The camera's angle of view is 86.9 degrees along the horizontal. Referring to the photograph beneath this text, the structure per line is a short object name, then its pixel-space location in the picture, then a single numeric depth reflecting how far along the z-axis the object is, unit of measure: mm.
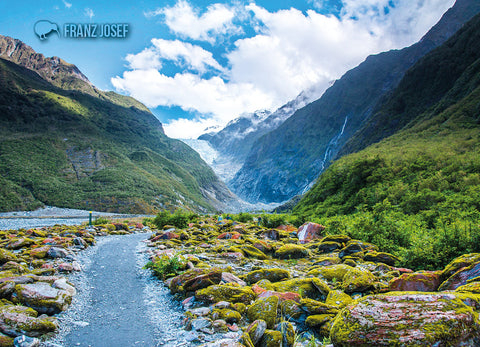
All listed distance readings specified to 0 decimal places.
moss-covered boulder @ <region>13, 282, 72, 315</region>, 7316
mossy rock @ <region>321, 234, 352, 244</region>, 16886
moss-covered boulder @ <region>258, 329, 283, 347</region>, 5359
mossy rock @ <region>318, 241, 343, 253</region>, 16234
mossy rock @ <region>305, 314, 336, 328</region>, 6207
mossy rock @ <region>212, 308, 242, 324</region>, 6906
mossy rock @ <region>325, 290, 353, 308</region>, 6720
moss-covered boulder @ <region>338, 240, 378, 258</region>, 13905
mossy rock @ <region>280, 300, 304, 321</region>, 6688
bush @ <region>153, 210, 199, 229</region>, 29783
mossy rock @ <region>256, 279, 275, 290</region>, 8719
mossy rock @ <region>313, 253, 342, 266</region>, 12663
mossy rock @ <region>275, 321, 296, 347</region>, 5499
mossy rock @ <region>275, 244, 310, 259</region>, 15328
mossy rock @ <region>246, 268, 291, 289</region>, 10141
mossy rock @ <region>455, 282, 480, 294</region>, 5773
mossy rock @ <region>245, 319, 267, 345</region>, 5461
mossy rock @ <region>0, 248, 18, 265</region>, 11170
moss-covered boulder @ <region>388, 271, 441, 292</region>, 7352
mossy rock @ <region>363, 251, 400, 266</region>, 11977
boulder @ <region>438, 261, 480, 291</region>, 6886
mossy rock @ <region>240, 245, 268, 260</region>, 15125
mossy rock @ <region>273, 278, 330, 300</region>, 8047
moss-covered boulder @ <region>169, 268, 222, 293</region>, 9086
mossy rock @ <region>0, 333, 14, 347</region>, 5453
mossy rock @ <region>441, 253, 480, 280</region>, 7555
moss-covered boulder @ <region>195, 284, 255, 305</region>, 7949
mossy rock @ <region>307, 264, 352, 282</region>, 9719
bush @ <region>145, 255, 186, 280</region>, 11266
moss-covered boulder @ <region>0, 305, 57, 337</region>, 5965
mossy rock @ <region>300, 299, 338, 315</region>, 6434
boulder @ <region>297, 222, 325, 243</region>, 21652
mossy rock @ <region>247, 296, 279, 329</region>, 6402
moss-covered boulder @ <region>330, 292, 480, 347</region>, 4246
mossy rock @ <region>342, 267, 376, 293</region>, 7805
